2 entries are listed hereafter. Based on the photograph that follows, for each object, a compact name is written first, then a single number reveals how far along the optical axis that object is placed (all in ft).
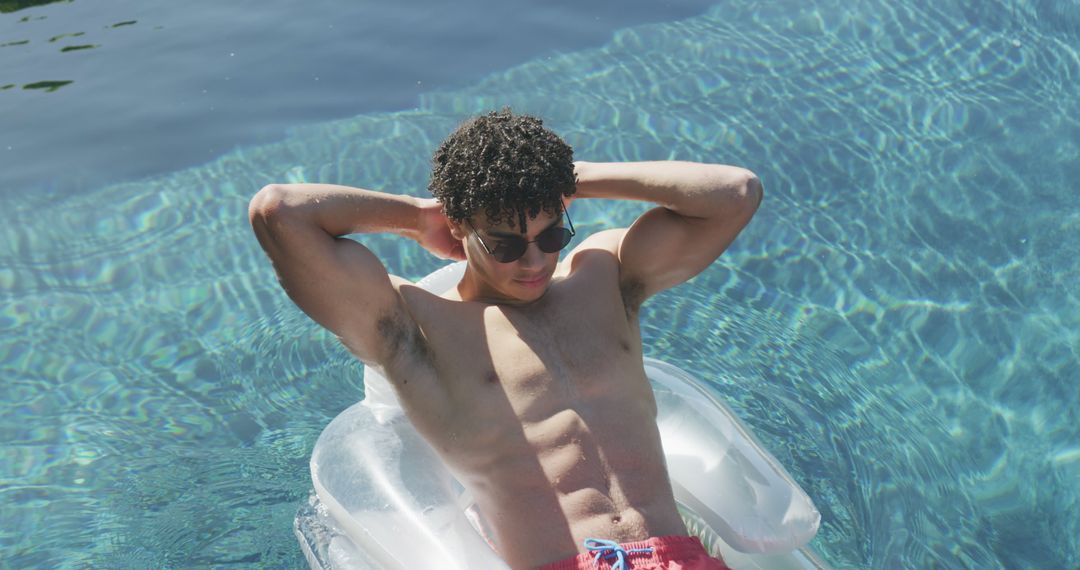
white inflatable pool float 9.06
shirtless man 8.48
